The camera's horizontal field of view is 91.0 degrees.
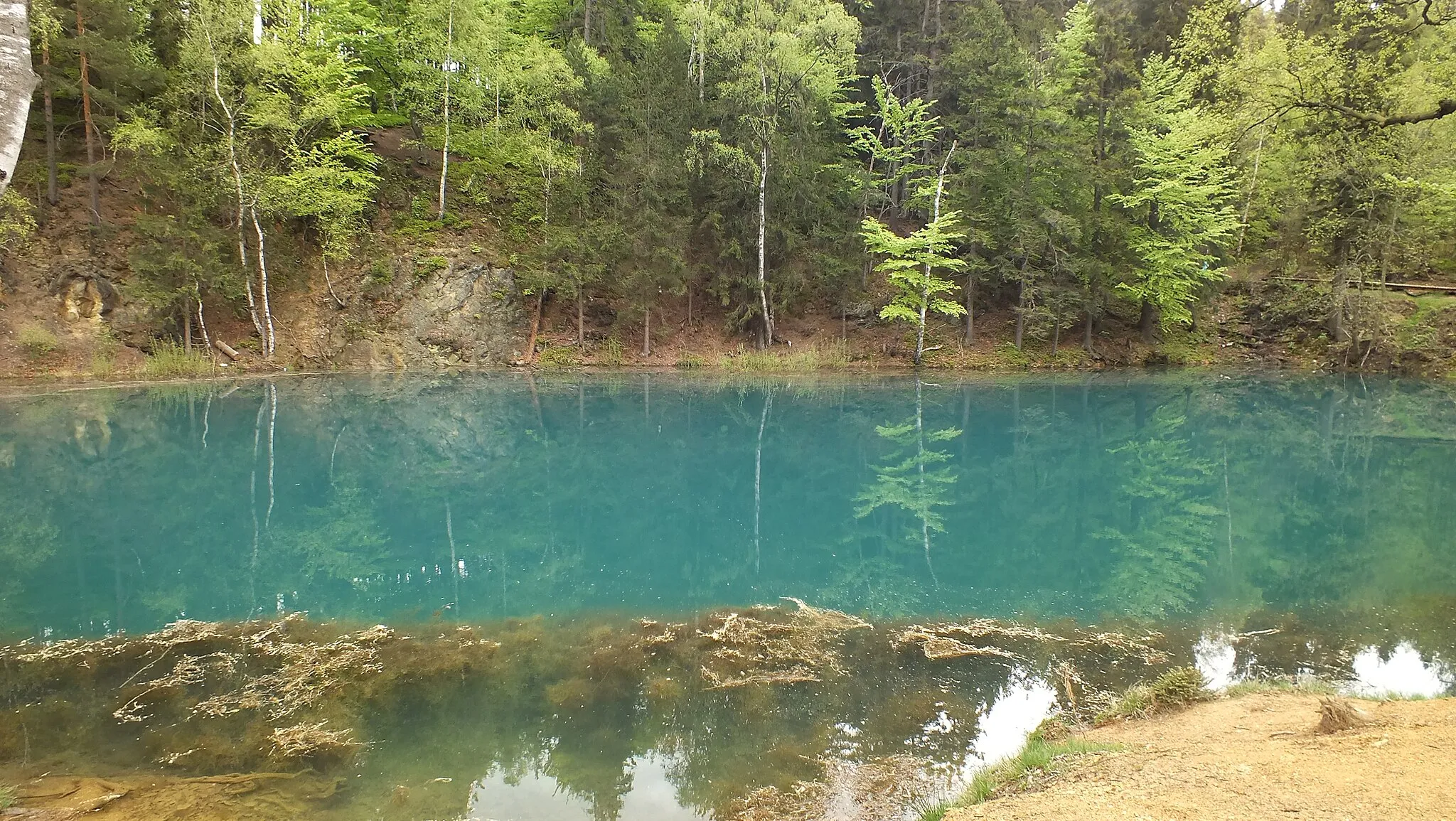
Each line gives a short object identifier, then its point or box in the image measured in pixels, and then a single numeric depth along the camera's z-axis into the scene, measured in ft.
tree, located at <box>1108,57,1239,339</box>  89.66
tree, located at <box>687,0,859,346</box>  90.17
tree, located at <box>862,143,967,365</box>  92.27
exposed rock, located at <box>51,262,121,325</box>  71.10
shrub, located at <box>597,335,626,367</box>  95.66
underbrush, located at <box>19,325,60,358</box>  67.72
